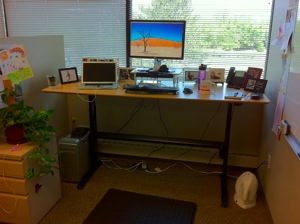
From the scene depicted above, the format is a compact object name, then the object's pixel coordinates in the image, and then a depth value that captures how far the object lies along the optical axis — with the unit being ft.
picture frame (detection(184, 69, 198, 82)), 8.89
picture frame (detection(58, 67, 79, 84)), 8.90
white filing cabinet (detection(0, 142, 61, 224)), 6.36
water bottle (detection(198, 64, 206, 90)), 8.25
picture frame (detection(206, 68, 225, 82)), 8.72
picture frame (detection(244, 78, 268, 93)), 7.87
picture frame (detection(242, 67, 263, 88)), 8.14
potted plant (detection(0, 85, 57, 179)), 6.56
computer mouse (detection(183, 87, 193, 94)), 7.88
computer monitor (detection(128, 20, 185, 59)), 8.48
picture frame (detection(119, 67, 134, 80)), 9.44
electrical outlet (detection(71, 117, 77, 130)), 10.77
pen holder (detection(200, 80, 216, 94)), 7.89
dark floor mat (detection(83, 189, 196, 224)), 7.10
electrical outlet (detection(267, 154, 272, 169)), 7.60
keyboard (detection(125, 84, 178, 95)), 7.76
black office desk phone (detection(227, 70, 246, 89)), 8.46
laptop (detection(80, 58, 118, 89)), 8.58
